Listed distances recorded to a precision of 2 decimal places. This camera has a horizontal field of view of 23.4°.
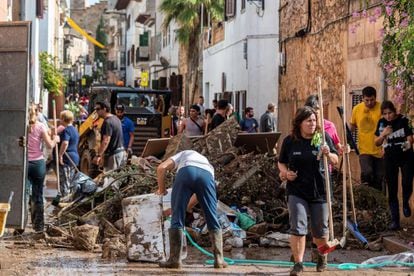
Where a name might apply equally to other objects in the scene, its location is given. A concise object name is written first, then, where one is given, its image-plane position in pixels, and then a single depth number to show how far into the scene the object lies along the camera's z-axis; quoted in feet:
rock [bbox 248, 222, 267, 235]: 43.06
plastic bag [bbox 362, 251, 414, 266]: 36.29
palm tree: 124.47
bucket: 31.45
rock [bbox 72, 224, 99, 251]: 40.60
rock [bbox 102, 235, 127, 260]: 38.47
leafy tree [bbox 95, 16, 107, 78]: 375.25
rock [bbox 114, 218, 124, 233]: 43.15
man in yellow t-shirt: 46.73
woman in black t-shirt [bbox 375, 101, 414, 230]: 43.45
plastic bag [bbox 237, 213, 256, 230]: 43.73
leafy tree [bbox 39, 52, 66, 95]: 129.80
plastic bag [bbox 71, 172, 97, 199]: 48.01
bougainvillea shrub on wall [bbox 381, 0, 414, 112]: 37.49
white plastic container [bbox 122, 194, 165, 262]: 36.91
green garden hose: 35.83
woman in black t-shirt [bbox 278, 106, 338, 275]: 33.24
